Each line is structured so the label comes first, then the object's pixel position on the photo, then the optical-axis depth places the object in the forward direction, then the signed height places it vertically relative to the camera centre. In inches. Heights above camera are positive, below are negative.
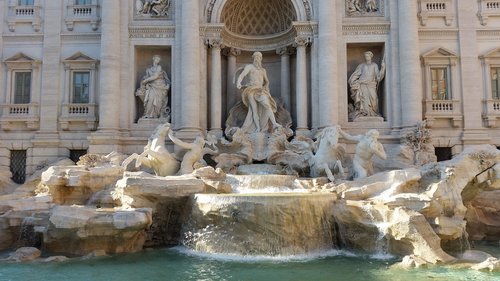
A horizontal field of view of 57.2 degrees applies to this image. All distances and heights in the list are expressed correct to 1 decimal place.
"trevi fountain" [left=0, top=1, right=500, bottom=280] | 423.5 -58.4
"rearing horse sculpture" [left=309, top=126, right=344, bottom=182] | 638.5 +13.1
